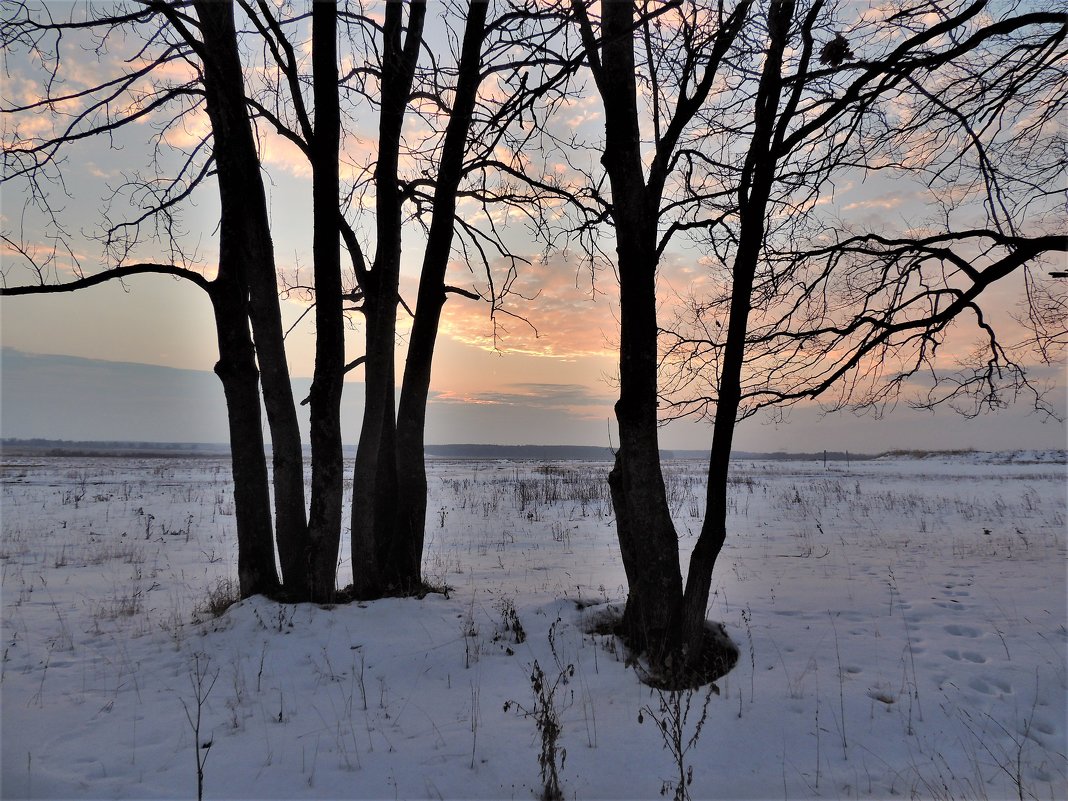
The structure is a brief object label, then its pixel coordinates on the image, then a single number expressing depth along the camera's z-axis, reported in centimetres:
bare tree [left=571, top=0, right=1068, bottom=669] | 443
